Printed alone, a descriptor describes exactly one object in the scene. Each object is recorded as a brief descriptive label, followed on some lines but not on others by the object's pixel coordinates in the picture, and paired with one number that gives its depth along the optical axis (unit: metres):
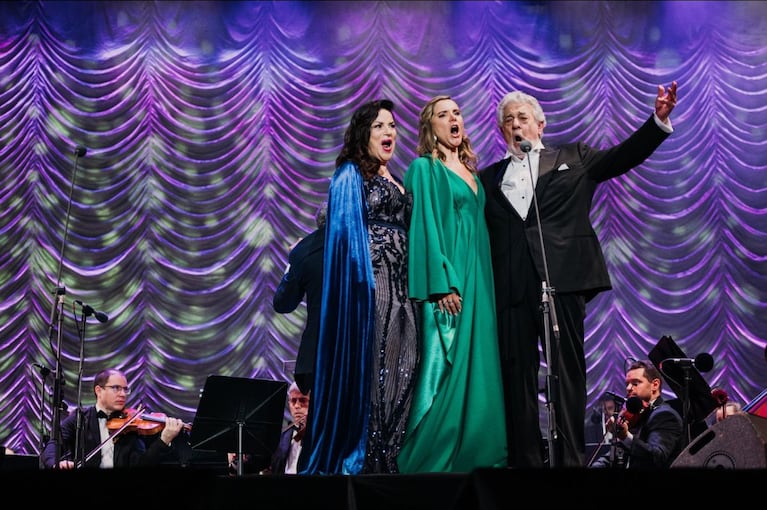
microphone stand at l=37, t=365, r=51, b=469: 6.27
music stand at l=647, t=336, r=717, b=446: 5.75
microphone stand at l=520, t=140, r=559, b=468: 4.03
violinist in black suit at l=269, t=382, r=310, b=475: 6.47
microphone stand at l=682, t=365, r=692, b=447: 5.42
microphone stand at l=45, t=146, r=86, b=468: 5.81
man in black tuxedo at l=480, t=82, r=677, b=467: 4.23
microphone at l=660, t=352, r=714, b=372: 5.41
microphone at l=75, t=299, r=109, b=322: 6.41
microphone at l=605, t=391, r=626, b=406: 5.89
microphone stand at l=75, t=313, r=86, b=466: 5.91
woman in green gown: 4.16
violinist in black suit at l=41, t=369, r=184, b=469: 6.16
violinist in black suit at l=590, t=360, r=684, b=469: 5.39
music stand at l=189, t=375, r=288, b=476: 5.39
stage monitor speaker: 3.35
